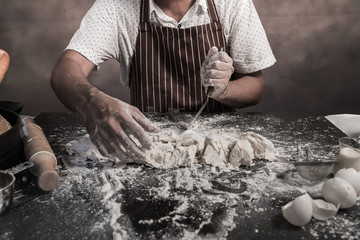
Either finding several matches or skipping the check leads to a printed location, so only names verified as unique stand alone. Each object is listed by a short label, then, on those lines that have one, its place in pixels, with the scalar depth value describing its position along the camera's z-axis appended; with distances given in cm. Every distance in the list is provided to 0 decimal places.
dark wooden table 103
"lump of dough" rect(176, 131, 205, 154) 153
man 223
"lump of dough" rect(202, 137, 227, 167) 146
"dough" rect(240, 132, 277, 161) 151
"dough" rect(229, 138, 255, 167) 145
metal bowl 109
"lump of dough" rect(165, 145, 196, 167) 146
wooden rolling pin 123
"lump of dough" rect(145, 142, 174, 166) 147
